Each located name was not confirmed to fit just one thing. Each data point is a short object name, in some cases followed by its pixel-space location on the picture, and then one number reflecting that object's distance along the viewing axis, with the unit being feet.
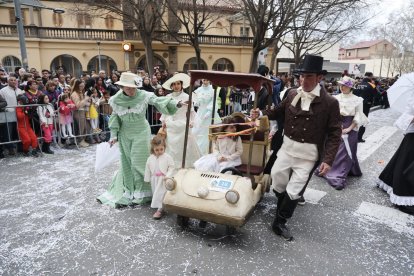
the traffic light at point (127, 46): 48.22
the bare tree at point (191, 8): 48.08
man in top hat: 11.16
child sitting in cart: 13.87
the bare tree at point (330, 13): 39.52
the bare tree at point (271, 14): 39.25
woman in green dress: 14.20
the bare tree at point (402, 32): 87.30
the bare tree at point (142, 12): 50.24
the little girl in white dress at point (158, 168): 13.87
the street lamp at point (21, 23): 29.61
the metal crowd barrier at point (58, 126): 22.17
